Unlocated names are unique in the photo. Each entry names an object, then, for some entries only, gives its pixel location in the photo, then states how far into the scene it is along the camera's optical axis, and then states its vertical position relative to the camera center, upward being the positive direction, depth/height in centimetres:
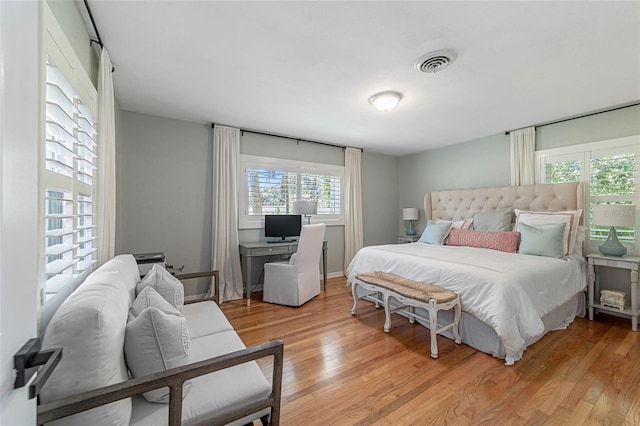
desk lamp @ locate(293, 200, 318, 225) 422 +11
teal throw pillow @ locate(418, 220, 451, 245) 407 -30
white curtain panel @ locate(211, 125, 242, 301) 376 +3
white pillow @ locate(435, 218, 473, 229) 414 -16
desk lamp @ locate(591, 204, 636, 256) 277 -7
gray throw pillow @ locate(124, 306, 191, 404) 112 -57
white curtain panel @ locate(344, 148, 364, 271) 506 +17
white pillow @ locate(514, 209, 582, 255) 310 -9
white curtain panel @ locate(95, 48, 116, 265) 192 +37
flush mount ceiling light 275 +121
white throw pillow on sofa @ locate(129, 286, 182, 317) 135 -47
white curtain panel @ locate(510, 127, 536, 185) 380 +84
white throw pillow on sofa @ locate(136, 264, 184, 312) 175 -48
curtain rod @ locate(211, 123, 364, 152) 405 +129
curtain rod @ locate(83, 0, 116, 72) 164 +129
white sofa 87 -61
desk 360 -52
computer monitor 416 -19
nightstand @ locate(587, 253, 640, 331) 274 -73
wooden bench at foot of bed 227 -75
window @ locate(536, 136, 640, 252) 305 +51
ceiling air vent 208 +125
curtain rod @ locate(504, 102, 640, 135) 309 +125
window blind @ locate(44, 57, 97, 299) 121 +20
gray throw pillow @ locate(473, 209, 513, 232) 368 -11
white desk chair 348 -82
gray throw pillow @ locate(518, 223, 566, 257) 294 -32
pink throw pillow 332 -35
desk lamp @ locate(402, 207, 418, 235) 526 -3
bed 217 -63
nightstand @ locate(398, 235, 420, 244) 525 -50
